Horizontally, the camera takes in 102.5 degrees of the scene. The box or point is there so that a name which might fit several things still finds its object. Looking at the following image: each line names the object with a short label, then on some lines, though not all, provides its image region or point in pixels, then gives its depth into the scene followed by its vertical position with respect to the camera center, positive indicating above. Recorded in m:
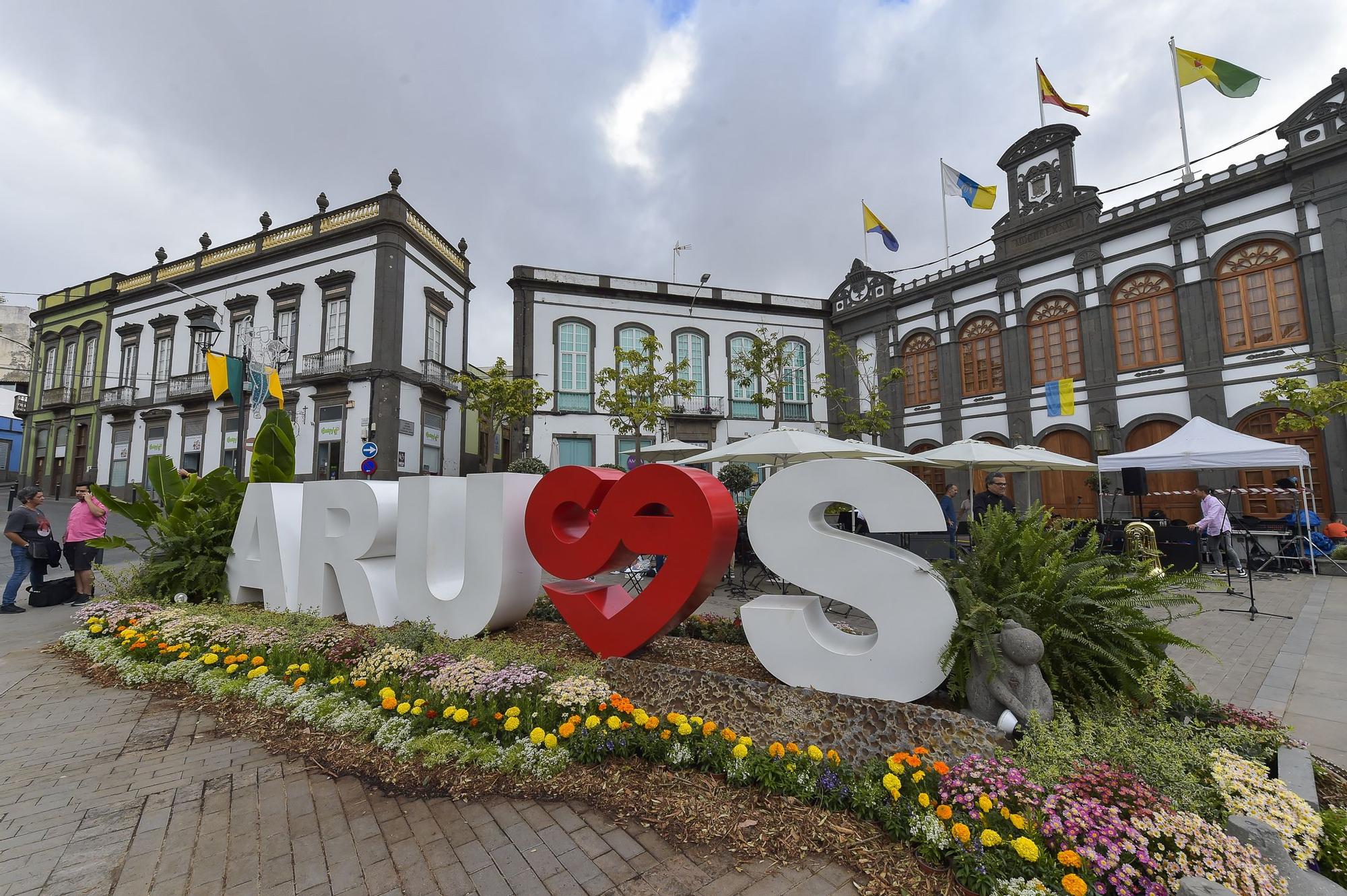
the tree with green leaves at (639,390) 16.56 +3.39
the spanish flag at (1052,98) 17.00 +12.61
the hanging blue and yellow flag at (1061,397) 16.48 +2.77
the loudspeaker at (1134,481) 9.59 +0.09
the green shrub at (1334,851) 2.01 -1.39
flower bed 2.02 -1.35
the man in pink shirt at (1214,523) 9.17 -0.66
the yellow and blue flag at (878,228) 21.64 +10.75
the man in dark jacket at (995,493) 7.62 -0.06
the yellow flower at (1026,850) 2.00 -1.35
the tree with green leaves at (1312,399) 10.22 +1.63
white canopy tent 8.94 +0.56
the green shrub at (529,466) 16.83 +0.97
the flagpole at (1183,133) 15.02 +10.14
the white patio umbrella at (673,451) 11.77 +0.94
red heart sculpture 3.90 -0.35
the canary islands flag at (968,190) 18.86 +10.76
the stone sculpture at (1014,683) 2.79 -1.05
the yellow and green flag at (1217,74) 14.61 +11.43
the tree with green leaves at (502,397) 18.23 +3.42
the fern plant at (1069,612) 2.98 -0.71
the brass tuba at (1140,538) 7.90 -0.80
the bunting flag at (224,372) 12.60 +3.08
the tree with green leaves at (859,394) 18.84 +3.79
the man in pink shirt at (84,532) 7.45 -0.40
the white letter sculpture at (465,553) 4.90 -0.53
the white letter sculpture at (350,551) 5.48 -0.54
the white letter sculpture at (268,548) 6.04 -0.54
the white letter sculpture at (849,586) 3.19 -0.59
